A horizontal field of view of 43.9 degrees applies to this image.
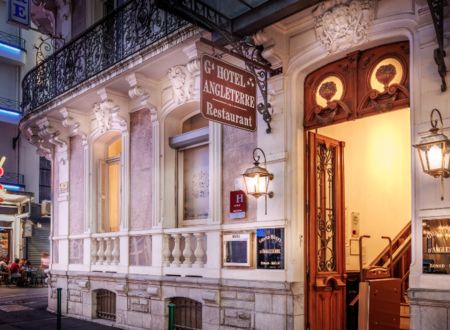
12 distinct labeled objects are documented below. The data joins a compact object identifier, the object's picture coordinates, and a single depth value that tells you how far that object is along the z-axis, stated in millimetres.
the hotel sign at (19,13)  14453
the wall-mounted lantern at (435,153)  6414
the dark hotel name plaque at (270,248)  8727
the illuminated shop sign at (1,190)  26422
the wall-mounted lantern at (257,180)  8734
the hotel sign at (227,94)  7801
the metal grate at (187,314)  10492
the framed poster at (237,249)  9273
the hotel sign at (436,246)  6652
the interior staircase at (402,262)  9586
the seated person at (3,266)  26222
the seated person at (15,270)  25388
